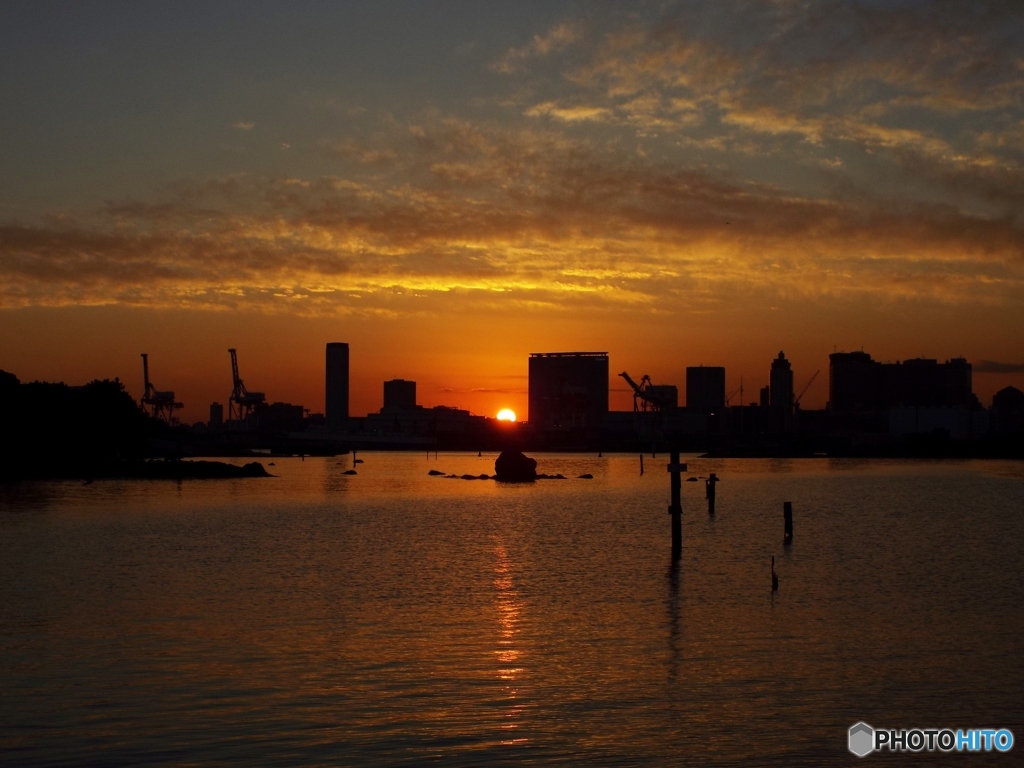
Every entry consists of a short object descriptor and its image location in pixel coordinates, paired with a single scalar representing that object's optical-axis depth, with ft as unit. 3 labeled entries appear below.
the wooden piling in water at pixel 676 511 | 151.09
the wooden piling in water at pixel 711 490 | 237.06
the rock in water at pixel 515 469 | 426.92
